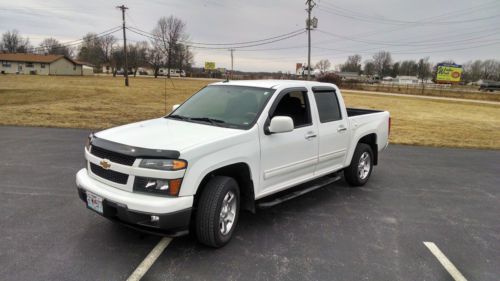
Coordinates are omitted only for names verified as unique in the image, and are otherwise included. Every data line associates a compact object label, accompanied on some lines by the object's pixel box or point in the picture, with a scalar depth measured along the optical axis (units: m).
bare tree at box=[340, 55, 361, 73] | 126.62
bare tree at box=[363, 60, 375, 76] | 118.31
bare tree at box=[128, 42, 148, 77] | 94.06
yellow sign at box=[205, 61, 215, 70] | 102.54
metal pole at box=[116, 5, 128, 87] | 41.70
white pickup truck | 3.14
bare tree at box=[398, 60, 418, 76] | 120.38
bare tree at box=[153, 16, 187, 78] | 84.25
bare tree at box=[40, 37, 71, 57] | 107.72
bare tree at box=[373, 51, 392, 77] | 118.94
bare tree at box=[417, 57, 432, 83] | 107.62
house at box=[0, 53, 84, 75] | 78.19
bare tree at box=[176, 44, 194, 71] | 87.62
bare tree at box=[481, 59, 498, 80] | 109.19
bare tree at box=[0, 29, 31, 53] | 105.94
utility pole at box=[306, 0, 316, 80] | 39.28
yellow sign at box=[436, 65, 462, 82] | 75.19
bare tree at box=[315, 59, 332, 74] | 119.75
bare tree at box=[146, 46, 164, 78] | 87.56
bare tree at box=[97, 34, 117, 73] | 106.92
